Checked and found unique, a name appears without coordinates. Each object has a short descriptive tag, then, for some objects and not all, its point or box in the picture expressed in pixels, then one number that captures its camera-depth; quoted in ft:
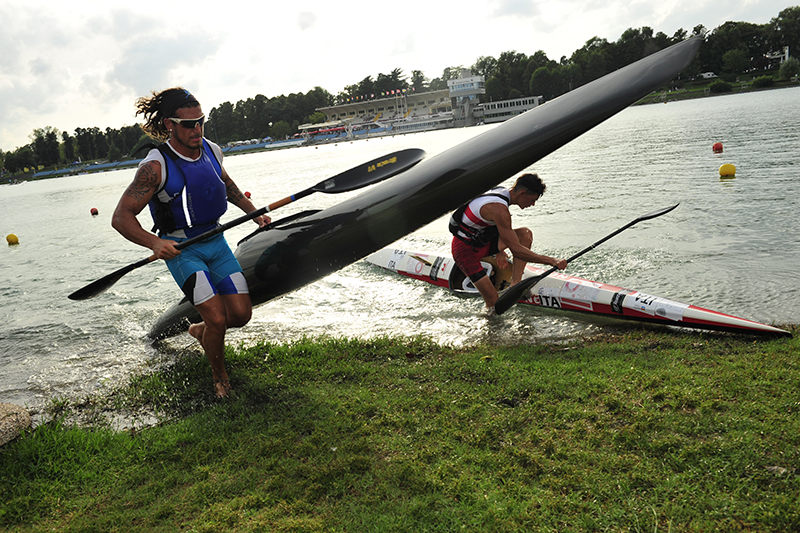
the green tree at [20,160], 403.13
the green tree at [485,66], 521.98
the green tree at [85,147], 434.30
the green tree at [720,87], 256.52
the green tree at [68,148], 437.58
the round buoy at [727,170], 46.55
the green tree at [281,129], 449.89
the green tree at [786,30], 285.23
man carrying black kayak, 12.89
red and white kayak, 16.53
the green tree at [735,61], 276.62
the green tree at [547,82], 300.20
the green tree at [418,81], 577.02
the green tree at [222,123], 446.19
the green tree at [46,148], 413.80
